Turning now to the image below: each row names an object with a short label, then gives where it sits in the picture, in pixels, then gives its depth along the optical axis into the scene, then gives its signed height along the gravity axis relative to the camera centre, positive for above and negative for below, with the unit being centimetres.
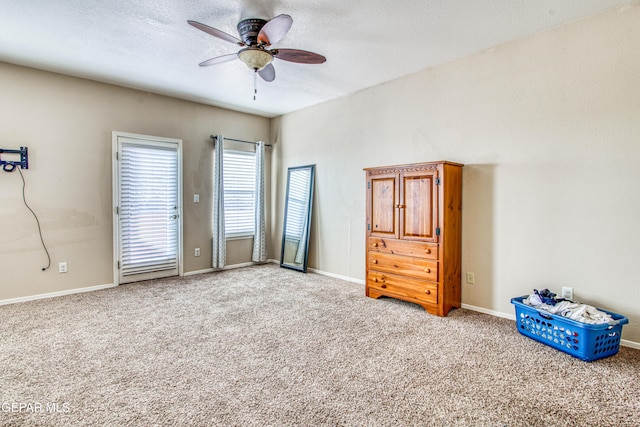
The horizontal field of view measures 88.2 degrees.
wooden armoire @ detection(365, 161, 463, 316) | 330 -22
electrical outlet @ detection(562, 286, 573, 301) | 285 -68
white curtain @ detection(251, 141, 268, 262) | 579 +0
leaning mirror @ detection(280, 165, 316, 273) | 532 -10
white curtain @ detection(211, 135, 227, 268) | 527 +8
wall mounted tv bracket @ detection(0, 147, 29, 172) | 363 +53
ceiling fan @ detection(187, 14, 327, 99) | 256 +137
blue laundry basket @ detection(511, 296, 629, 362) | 237 -90
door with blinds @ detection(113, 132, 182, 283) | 445 +4
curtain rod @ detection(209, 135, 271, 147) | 532 +120
